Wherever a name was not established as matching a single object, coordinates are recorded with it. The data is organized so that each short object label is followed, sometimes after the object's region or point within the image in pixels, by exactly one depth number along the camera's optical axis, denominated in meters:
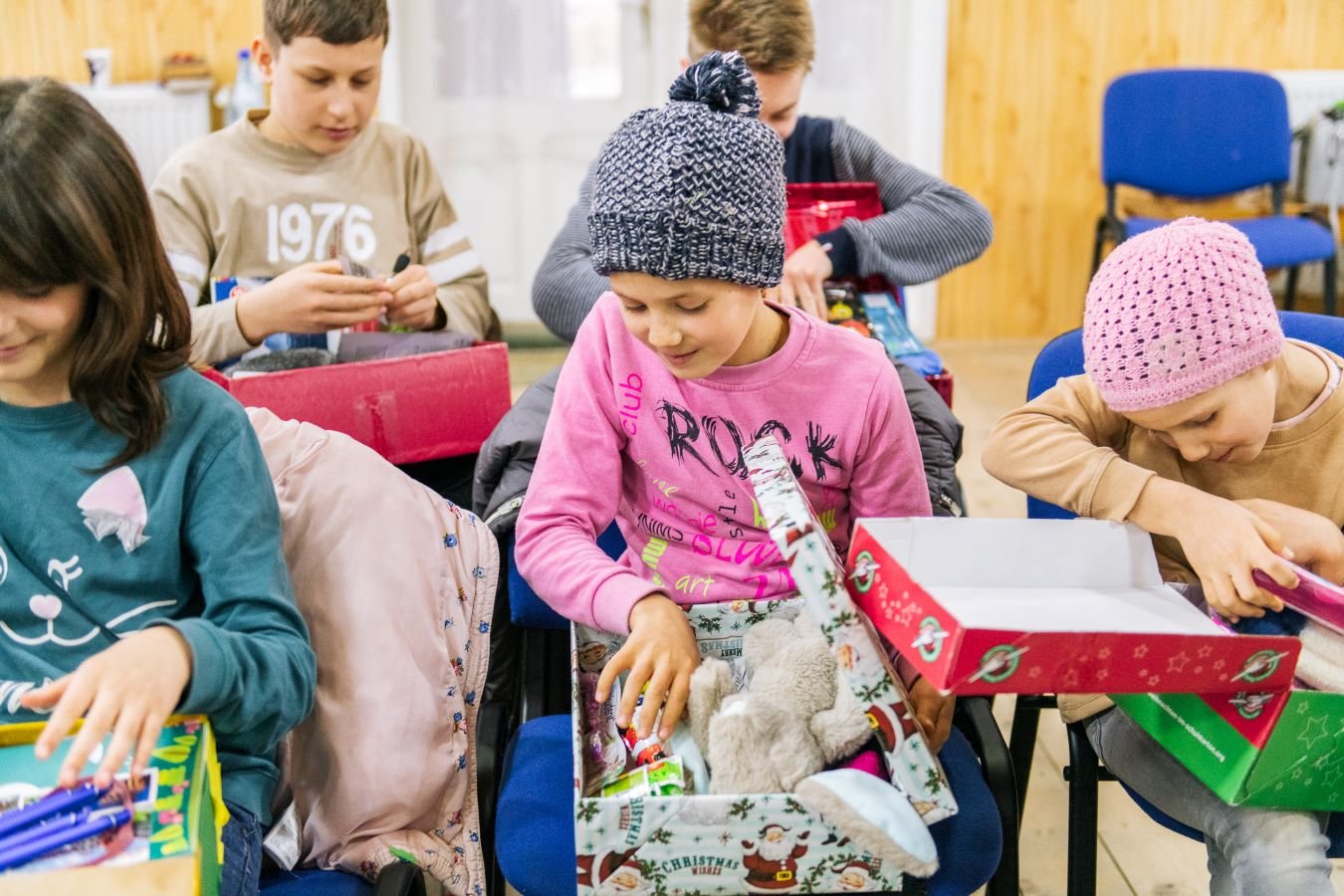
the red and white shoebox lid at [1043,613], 0.87
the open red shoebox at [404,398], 1.46
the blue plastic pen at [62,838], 0.78
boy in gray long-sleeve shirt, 1.87
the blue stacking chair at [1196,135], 3.76
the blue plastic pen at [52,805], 0.80
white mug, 3.82
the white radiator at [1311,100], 3.99
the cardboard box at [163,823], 0.75
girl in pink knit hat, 1.09
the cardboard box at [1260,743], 0.95
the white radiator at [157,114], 3.83
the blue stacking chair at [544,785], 1.09
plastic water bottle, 3.75
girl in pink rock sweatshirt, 1.11
